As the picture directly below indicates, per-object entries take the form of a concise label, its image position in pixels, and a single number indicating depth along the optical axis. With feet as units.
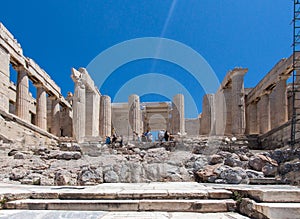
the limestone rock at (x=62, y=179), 24.51
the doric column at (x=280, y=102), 64.95
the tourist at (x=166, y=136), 53.62
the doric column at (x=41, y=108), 76.48
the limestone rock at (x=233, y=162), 27.30
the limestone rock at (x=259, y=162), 26.78
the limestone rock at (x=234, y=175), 23.16
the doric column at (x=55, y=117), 88.46
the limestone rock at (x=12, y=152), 37.06
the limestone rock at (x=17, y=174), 26.61
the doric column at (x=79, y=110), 73.41
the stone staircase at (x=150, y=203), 12.86
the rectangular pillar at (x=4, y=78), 59.49
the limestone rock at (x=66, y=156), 34.17
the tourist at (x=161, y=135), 56.68
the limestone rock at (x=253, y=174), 24.44
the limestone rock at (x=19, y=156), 34.15
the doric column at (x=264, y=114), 73.82
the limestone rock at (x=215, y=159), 28.78
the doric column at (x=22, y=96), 67.21
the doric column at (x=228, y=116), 81.97
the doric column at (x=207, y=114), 88.38
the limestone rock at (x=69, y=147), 42.10
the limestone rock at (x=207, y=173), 24.68
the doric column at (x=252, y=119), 84.69
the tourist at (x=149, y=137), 57.69
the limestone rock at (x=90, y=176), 24.99
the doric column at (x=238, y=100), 72.43
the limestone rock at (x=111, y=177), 25.43
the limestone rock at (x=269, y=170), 25.10
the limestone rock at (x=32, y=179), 25.03
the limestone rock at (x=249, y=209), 12.30
